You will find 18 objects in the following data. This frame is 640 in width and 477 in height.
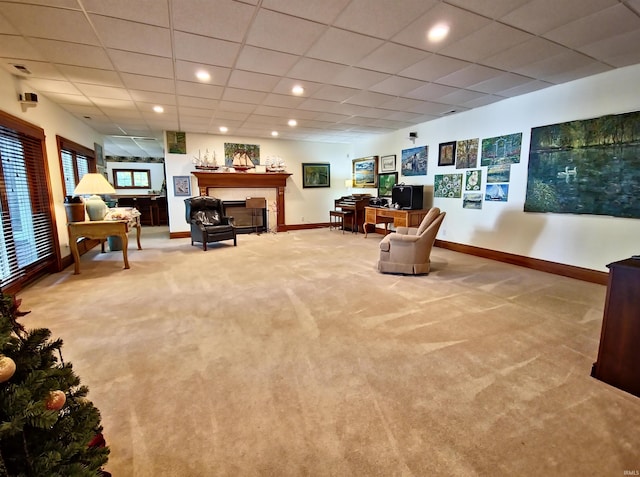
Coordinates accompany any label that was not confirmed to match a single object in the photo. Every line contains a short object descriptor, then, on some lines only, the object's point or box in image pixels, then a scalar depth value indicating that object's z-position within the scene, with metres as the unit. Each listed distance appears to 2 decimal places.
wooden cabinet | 1.87
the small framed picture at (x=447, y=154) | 5.91
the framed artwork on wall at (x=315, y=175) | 8.95
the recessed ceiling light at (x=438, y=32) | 2.71
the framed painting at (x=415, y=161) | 6.64
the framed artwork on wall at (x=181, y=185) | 7.46
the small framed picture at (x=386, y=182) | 7.53
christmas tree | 0.81
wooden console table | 4.49
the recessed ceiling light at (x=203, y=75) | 3.69
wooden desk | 6.35
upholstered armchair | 4.24
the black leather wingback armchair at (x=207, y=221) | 6.17
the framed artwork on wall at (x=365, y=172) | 8.17
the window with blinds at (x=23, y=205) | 3.61
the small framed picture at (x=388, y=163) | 7.53
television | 6.36
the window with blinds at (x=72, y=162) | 5.26
